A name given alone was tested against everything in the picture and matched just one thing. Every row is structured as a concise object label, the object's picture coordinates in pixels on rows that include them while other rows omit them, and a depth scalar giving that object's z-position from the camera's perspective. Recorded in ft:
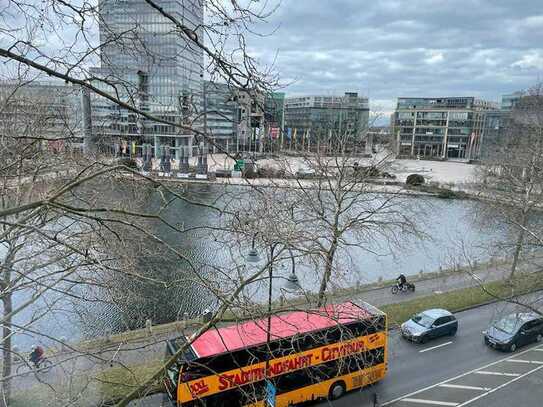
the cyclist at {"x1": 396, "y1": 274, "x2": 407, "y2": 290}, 62.90
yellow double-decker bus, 30.81
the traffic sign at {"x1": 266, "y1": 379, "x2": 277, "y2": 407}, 22.93
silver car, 48.78
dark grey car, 47.26
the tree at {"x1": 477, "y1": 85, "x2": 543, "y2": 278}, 49.08
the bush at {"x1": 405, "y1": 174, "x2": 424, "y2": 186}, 153.48
